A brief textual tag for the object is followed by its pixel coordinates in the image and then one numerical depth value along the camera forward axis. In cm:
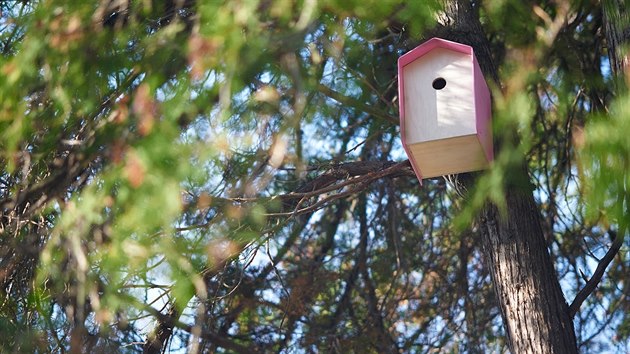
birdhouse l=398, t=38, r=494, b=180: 608
